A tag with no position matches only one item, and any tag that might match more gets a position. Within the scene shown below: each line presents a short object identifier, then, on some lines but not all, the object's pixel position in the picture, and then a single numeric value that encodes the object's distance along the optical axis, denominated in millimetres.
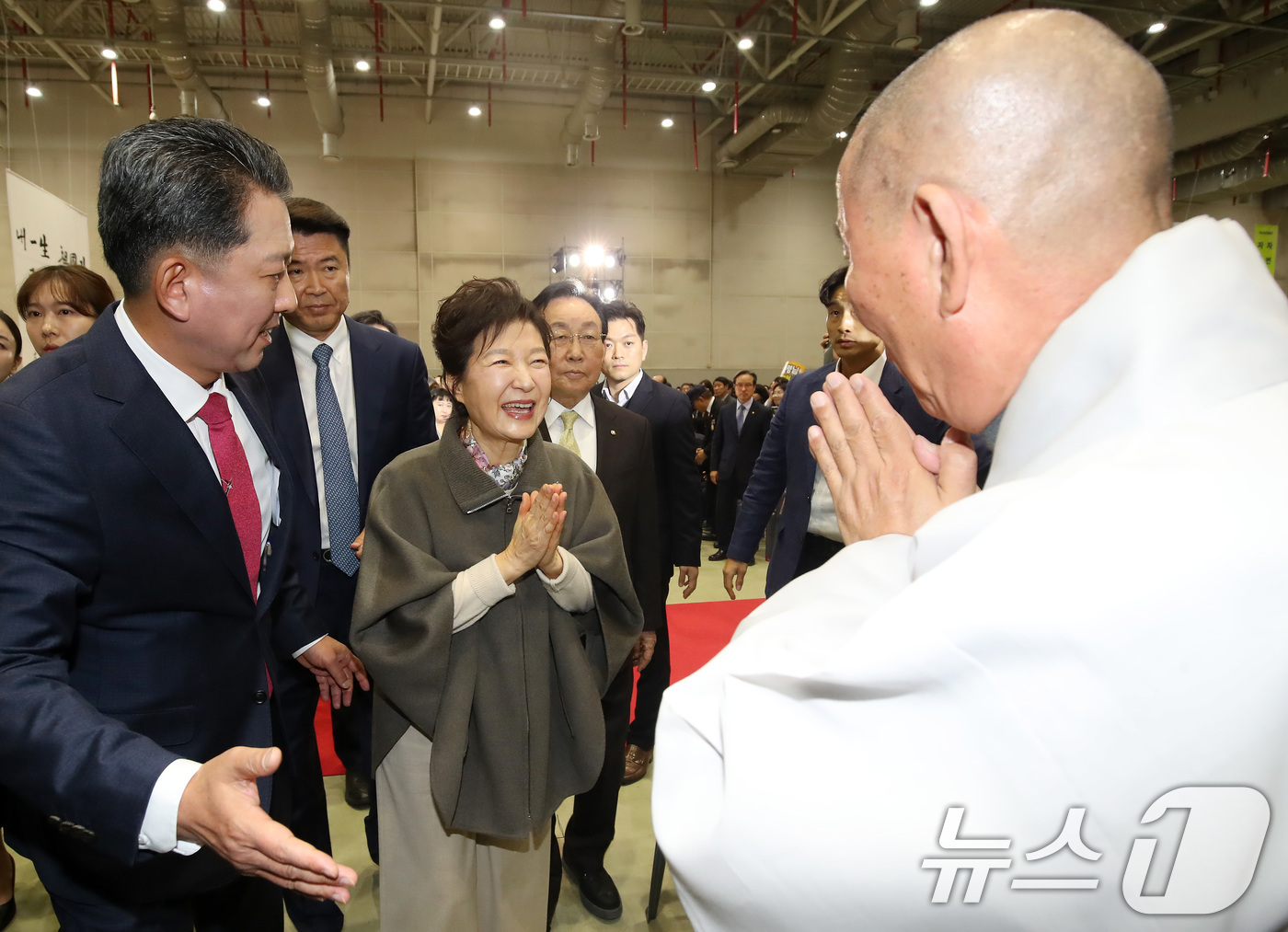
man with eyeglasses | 2549
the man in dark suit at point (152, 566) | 1044
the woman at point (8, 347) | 3144
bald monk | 522
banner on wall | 5027
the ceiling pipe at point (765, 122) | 10758
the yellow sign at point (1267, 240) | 7486
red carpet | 4094
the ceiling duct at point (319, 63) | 8016
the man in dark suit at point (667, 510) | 3322
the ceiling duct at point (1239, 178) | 10625
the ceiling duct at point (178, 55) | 8094
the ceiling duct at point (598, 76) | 8422
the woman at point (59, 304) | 2570
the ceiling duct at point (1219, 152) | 10320
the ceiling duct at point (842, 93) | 8227
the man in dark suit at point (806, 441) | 2543
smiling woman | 1756
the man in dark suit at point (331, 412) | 2412
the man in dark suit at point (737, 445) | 7098
